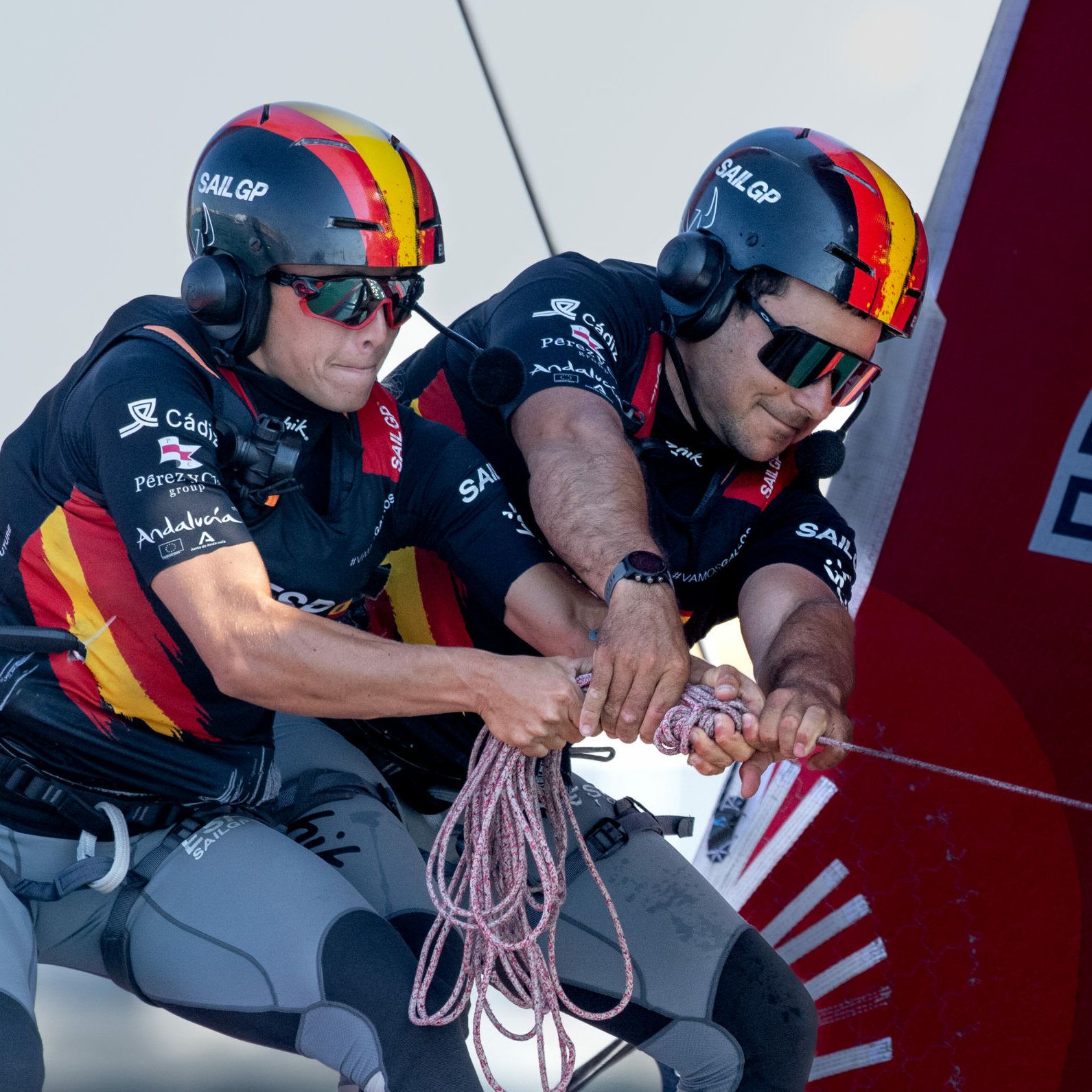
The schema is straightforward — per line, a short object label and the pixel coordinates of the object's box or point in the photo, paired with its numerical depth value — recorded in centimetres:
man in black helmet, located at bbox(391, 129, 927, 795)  1403
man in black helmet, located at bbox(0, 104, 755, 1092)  1387
